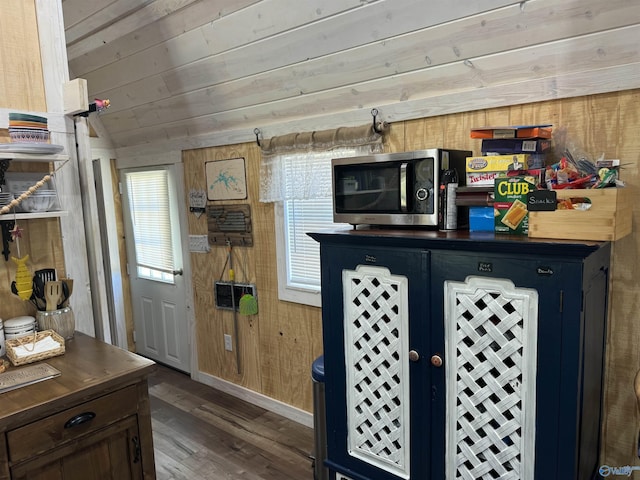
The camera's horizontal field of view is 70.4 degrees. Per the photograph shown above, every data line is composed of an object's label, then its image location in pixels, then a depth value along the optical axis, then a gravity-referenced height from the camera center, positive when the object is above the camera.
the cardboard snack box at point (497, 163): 1.75 +0.08
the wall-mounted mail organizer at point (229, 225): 3.36 -0.25
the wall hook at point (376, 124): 2.46 +0.34
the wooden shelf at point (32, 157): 1.74 +0.17
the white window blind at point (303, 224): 2.85 -0.23
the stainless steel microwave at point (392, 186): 1.88 +0.00
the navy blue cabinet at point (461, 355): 1.51 -0.64
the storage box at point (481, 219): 1.77 -0.14
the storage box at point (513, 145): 1.82 +0.15
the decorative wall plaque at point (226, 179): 3.33 +0.10
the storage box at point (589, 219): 1.46 -0.14
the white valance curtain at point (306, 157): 2.59 +0.20
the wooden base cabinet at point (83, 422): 1.47 -0.77
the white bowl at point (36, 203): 1.86 -0.01
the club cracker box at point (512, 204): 1.63 -0.08
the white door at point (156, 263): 4.01 -0.63
